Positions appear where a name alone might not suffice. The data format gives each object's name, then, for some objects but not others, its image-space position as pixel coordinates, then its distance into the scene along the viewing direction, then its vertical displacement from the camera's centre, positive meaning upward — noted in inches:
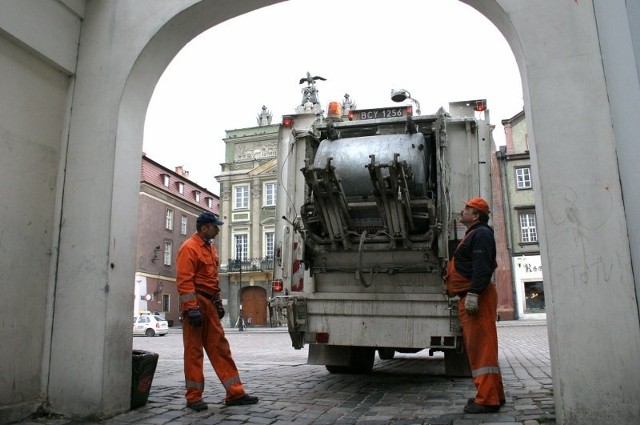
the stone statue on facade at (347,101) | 1135.9 +450.2
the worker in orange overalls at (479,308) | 175.3 +2.4
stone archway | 143.2 +37.2
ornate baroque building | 1433.3 +265.5
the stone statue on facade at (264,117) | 1550.2 +558.1
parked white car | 1073.5 -8.5
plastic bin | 195.2 -19.5
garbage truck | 218.4 +36.4
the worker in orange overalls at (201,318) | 194.4 +0.8
